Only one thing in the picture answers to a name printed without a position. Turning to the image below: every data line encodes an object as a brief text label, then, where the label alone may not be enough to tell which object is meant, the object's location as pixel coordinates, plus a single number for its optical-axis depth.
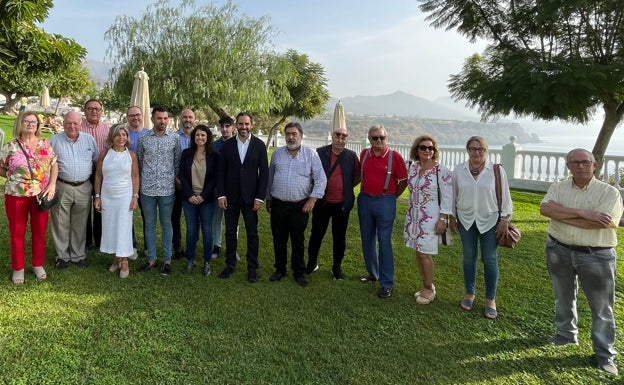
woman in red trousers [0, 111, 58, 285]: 3.80
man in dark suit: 4.14
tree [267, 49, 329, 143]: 26.03
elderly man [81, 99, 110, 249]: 4.45
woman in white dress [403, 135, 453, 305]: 3.64
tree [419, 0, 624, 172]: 6.14
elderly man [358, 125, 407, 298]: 3.98
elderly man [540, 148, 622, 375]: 2.80
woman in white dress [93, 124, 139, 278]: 4.09
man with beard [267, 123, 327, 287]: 4.11
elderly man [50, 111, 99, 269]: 4.18
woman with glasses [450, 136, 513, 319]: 3.45
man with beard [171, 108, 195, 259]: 4.94
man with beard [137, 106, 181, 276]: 4.22
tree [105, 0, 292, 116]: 16.45
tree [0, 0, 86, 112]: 4.20
